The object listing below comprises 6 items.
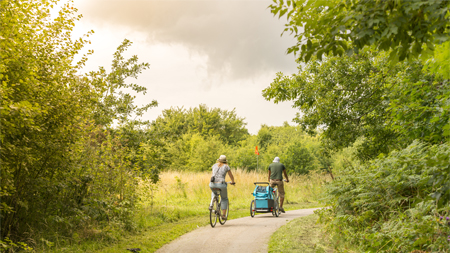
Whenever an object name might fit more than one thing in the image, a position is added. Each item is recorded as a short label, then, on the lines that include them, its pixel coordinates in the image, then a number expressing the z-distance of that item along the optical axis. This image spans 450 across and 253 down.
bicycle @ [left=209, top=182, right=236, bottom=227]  9.99
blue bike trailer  12.36
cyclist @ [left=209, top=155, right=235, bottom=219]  10.48
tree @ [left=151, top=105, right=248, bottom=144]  50.84
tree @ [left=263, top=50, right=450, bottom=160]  11.64
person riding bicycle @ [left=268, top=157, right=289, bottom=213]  13.31
